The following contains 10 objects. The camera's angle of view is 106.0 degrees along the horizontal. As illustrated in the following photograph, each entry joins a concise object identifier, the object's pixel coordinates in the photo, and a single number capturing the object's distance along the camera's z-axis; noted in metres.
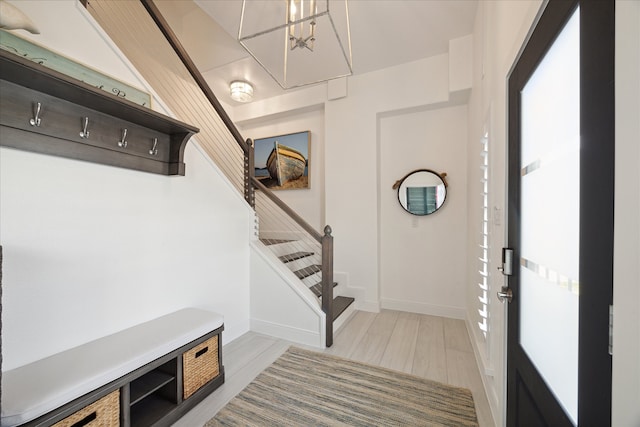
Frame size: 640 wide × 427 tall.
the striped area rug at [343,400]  1.49
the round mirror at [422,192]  3.11
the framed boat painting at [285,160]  3.94
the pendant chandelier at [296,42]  2.36
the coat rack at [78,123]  1.12
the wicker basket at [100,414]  1.06
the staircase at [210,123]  2.38
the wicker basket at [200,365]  1.56
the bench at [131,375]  1.01
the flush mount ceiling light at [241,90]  3.54
